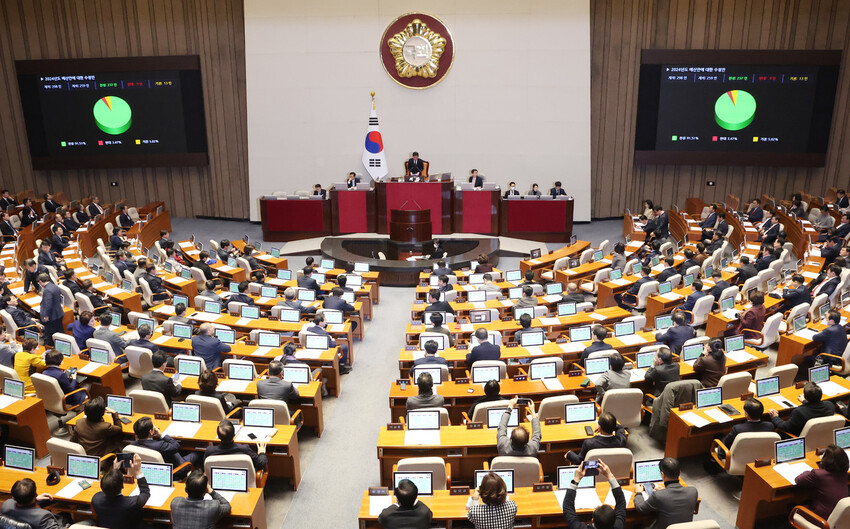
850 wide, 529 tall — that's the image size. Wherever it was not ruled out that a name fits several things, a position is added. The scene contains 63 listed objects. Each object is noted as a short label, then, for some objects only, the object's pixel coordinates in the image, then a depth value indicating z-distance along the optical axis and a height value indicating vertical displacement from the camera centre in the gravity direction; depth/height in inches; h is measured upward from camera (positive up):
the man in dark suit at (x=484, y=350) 329.4 -112.5
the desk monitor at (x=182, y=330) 373.7 -115.0
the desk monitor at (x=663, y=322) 375.9 -113.2
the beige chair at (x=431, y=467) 226.8 -118.2
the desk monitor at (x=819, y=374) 301.0 -115.3
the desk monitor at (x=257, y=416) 267.1 -117.4
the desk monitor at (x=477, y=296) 447.8 -115.9
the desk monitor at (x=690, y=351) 328.8 -113.4
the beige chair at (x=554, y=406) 272.1 -117.3
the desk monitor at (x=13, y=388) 297.7 -117.7
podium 639.1 -95.5
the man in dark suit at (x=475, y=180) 713.6 -58.2
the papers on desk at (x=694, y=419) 267.3 -121.4
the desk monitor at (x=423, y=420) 265.4 -118.8
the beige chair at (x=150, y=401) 281.6 -117.3
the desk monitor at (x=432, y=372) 308.3 -115.9
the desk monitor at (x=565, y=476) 220.4 -117.9
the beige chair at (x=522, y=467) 229.8 -120.0
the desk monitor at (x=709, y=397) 278.8 -116.4
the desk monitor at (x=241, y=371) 317.1 -117.6
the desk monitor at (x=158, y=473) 228.7 -120.4
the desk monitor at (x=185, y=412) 272.4 -117.8
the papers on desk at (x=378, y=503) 212.0 -123.8
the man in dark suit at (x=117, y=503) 206.8 -119.5
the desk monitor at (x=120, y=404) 277.3 -116.3
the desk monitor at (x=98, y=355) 335.9 -116.0
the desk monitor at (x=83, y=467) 232.2 -120.1
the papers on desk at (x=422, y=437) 255.3 -122.7
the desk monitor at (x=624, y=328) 366.0 -113.3
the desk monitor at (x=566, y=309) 414.3 -115.6
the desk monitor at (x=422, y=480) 221.8 -119.8
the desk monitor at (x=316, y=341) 354.6 -115.9
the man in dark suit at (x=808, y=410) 258.8 -113.9
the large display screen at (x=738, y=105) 721.6 +21.7
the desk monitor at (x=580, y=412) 268.6 -117.4
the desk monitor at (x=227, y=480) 225.0 -120.8
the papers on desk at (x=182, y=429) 262.8 -122.0
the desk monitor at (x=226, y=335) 367.9 -116.2
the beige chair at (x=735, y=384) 290.8 -115.4
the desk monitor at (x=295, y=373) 314.5 -117.6
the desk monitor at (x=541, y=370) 313.9 -117.0
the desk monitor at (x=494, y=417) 267.3 -118.6
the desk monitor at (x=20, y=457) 239.9 -120.0
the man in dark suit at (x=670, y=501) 205.3 -118.0
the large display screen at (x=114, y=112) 764.6 +21.2
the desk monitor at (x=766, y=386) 288.6 -115.6
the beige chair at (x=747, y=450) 246.5 -123.8
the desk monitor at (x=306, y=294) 446.9 -113.3
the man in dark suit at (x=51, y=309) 392.2 -108.2
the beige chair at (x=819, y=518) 200.8 -129.3
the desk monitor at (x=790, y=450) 237.0 -118.3
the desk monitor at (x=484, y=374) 310.7 -117.4
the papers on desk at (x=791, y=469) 231.0 -123.8
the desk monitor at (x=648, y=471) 221.9 -117.5
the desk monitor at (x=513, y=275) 502.9 -114.7
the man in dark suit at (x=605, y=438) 238.9 -115.5
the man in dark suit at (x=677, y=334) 346.9 -111.0
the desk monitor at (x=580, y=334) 359.6 -114.2
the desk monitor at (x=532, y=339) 355.6 -115.5
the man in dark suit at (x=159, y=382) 300.5 -116.1
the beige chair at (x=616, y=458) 229.8 -117.4
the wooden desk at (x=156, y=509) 217.0 -125.9
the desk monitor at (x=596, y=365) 315.9 -115.5
